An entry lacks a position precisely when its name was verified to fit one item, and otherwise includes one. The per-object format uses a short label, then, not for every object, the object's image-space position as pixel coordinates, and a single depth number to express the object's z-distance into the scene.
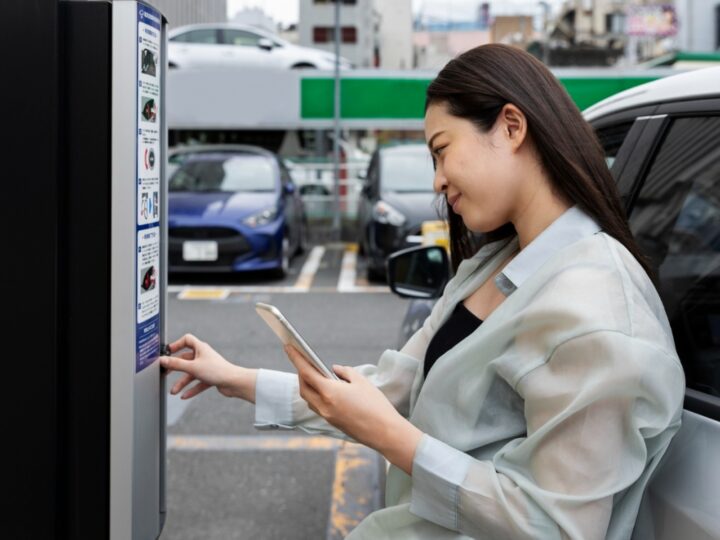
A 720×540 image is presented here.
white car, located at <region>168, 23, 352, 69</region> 18.12
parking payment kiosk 1.32
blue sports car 9.72
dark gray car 9.70
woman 1.21
